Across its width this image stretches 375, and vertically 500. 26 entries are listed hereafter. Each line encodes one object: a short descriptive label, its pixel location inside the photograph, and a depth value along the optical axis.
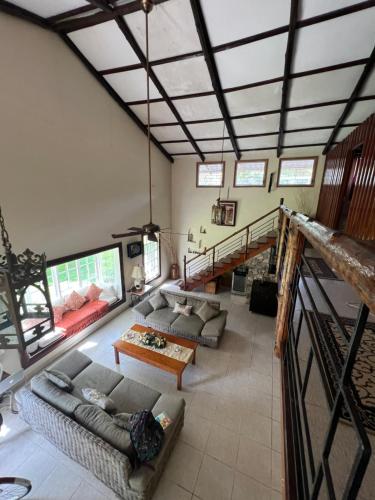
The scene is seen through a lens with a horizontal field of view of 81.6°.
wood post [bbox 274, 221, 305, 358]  2.48
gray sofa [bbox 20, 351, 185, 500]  2.17
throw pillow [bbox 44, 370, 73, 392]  2.85
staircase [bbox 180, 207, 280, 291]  6.19
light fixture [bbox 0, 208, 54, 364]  1.54
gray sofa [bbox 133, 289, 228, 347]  4.63
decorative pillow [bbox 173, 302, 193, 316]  5.20
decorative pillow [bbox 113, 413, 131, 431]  2.42
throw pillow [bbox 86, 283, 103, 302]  5.48
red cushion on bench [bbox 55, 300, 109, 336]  4.59
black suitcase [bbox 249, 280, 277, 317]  5.78
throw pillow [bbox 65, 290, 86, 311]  5.09
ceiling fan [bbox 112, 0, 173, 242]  2.63
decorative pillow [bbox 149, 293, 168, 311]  5.46
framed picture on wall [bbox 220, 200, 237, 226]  7.20
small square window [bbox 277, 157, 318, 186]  6.29
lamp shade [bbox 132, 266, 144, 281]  6.16
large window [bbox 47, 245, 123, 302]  4.85
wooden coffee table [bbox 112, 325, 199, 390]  3.64
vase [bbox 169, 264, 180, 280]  8.53
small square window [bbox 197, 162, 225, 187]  7.21
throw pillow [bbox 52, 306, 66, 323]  4.69
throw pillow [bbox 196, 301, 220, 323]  4.99
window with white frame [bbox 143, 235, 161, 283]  7.16
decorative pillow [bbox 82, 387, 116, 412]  2.68
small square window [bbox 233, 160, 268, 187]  6.72
